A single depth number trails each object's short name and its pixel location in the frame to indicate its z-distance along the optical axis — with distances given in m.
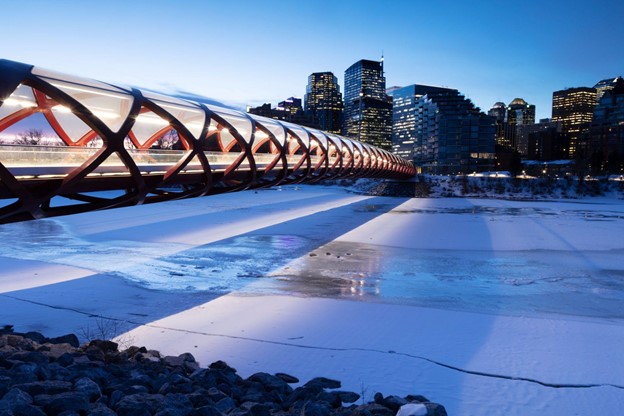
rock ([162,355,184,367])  7.02
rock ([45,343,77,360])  6.84
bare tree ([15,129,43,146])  24.90
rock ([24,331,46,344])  7.91
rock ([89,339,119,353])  7.50
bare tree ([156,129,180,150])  36.31
